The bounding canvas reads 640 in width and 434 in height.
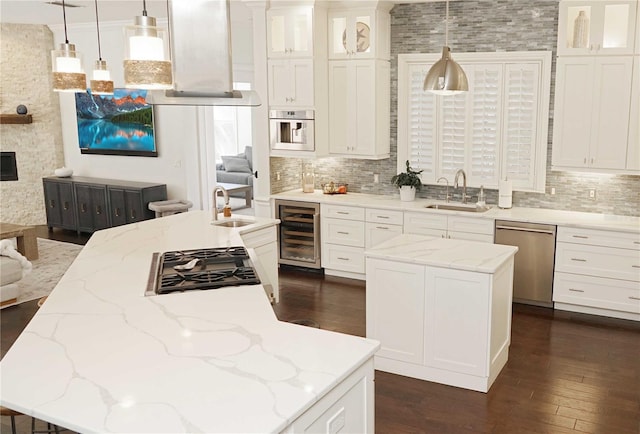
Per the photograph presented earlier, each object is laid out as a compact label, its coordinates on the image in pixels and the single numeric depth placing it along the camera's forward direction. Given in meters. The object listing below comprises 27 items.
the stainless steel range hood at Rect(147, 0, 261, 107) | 3.53
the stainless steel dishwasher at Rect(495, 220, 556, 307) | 5.93
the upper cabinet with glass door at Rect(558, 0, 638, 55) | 5.59
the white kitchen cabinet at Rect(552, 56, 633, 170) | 5.69
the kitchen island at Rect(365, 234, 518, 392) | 4.25
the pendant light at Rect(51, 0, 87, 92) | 4.02
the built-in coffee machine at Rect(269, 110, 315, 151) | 7.12
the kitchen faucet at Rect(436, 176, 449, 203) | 6.83
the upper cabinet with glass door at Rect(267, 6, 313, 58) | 6.88
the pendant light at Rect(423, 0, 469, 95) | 4.43
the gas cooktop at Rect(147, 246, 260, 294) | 3.41
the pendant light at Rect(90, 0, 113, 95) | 4.73
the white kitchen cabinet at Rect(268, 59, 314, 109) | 7.00
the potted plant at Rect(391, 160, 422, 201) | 6.98
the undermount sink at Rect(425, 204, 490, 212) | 6.51
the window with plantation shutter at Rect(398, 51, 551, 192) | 6.31
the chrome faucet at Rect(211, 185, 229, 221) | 5.18
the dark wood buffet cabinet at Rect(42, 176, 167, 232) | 8.89
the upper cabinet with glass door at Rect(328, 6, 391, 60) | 6.75
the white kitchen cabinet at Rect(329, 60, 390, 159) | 6.90
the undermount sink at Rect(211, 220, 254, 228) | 5.24
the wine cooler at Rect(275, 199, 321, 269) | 7.21
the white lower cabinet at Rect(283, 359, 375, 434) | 2.22
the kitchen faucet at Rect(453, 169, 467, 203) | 6.56
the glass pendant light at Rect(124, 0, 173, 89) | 3.06
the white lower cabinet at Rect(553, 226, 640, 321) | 5.59
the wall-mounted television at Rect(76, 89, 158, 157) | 9.20
